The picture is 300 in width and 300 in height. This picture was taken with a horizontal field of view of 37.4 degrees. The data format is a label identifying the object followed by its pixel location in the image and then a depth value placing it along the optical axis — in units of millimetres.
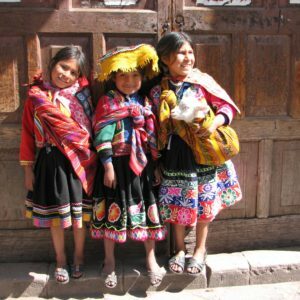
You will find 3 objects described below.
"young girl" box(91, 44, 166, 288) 2822
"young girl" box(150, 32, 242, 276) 2887
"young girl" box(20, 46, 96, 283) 2826
